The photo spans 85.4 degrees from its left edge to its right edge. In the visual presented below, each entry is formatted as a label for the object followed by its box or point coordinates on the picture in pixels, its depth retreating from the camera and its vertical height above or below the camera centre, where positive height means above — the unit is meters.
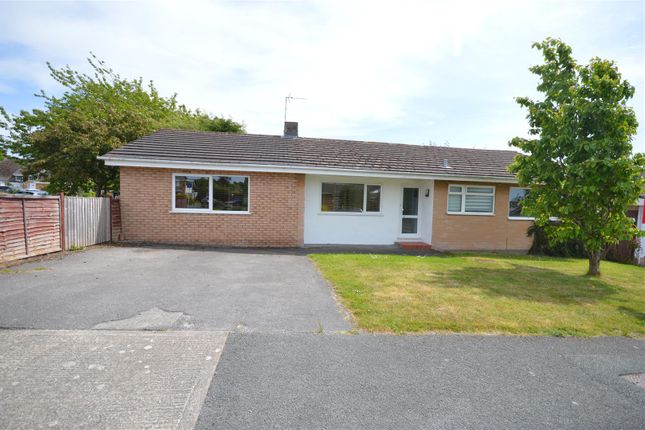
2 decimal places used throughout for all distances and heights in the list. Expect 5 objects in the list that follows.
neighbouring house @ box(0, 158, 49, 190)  58.47 +1.97
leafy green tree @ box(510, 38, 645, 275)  7.98 +1.16
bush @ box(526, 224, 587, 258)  13.58 -1.81
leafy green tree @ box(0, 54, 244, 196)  15.80 +2.24
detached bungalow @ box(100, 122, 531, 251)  12.01 +0.01
